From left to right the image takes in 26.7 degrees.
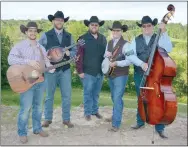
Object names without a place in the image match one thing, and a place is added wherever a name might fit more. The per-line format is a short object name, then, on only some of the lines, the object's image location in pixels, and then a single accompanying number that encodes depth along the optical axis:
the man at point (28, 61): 5.64
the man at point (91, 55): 6.64
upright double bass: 5.42
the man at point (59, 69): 6.35
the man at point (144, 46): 6.03
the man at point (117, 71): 6.30
